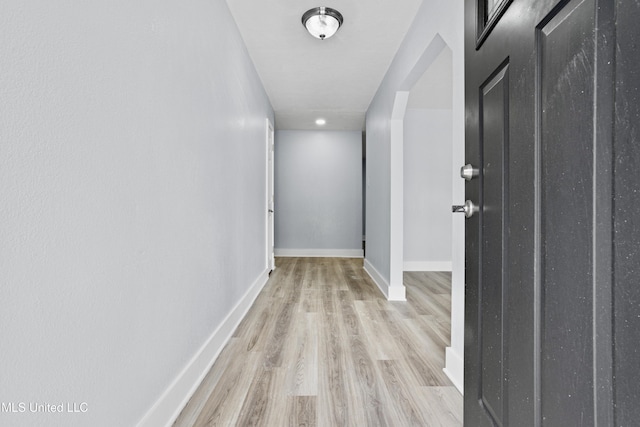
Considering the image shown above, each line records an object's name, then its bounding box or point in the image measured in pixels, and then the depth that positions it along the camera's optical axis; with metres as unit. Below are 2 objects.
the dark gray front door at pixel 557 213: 0.43
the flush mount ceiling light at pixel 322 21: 2.26
